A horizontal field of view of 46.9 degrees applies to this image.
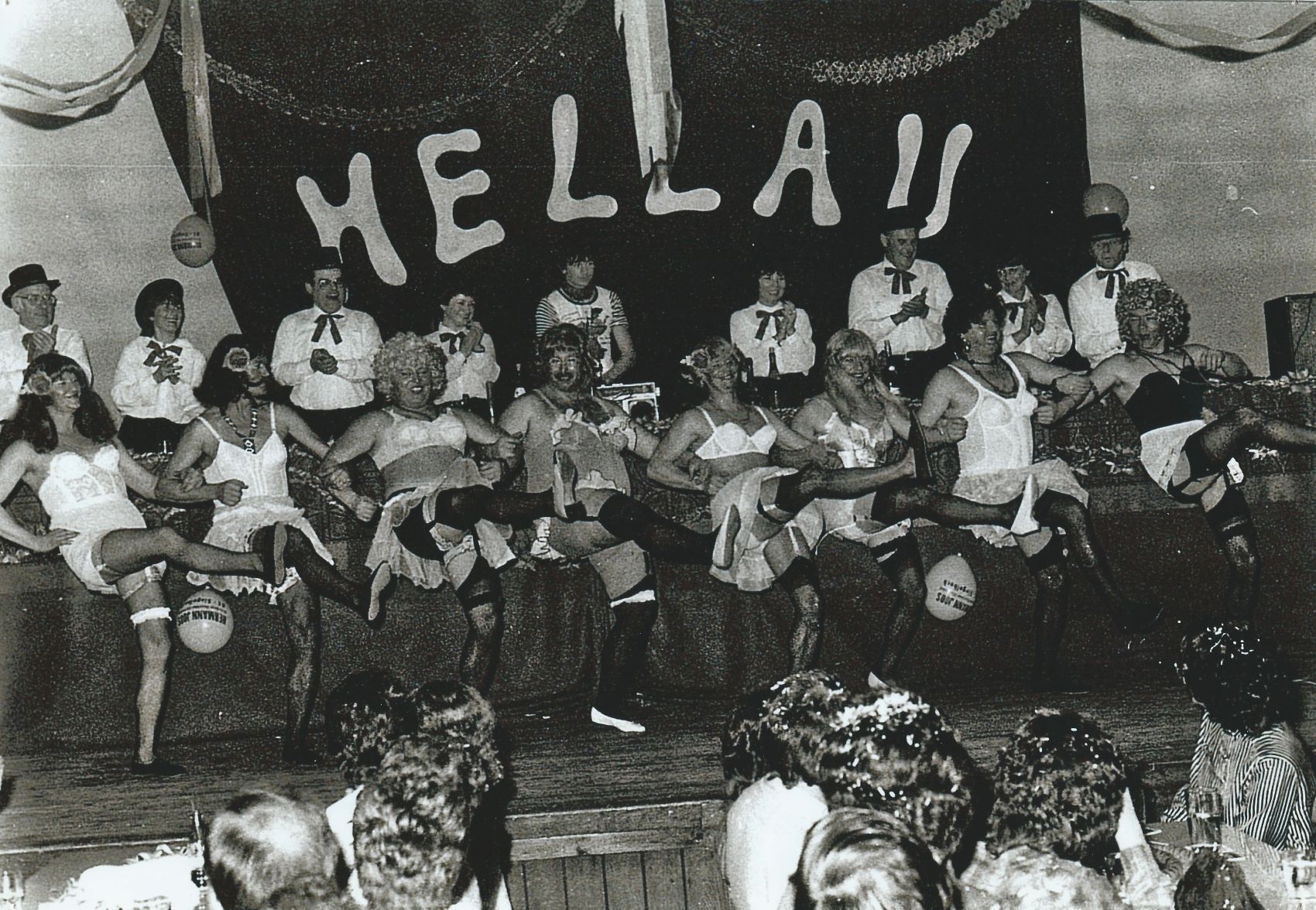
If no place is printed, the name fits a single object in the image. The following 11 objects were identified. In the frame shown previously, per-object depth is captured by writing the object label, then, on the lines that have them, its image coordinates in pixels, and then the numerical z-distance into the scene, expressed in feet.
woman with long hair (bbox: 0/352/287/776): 21.13
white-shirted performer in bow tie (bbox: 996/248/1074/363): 27.40
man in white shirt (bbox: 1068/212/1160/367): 27.53
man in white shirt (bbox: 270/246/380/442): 25.91
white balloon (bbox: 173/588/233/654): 21.63
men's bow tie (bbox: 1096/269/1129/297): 27.48
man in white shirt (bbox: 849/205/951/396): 27.25
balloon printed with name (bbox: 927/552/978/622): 23.61
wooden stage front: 16.99
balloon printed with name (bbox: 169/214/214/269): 26.48
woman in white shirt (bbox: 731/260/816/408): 27.68
